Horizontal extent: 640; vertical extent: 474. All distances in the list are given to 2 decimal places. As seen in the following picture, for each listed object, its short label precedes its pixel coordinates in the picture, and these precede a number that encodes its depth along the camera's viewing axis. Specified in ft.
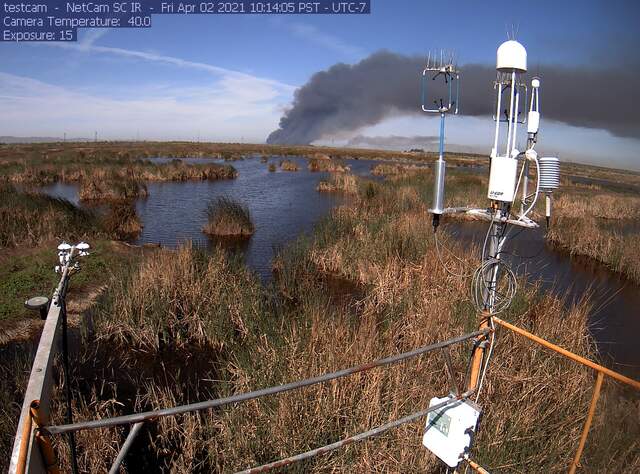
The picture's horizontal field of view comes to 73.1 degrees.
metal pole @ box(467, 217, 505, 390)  9.34
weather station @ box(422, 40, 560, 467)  8.86
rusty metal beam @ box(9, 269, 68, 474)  4.59
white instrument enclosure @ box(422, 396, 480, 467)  8.80
